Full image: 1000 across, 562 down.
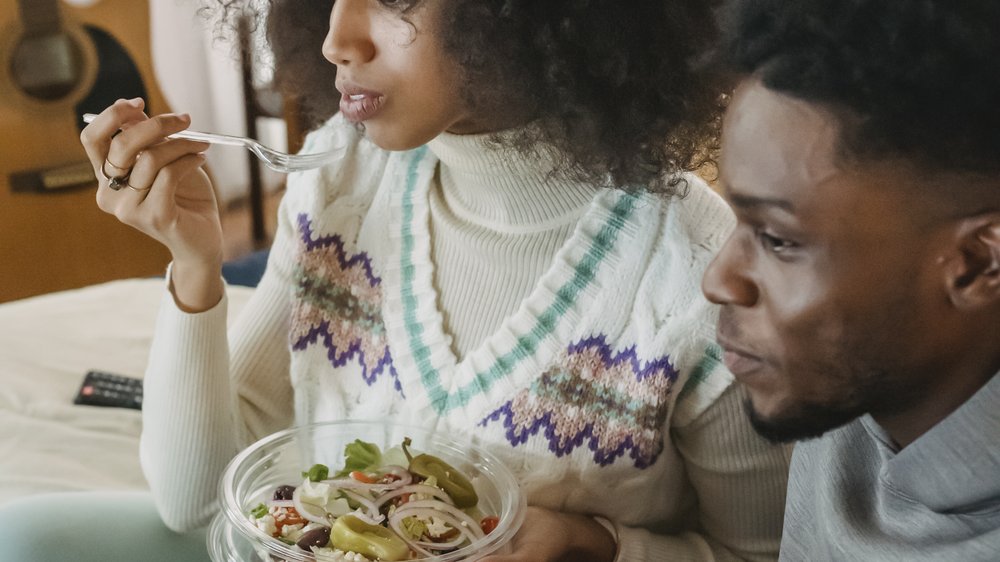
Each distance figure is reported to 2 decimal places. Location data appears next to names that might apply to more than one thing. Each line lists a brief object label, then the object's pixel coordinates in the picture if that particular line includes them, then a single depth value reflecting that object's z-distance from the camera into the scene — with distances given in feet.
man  1.45
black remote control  4.52
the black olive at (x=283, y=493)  2.55
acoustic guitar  7.34
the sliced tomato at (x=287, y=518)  2.40
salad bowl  2.30
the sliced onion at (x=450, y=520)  2.39
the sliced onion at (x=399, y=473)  2.52
